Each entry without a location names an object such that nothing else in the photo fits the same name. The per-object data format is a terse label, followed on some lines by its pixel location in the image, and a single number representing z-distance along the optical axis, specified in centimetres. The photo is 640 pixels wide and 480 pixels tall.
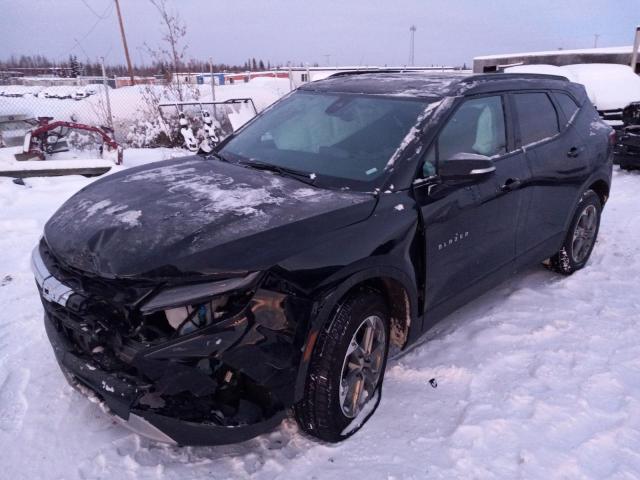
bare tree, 1184
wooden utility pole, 2542
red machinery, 916
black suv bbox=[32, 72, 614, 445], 211
